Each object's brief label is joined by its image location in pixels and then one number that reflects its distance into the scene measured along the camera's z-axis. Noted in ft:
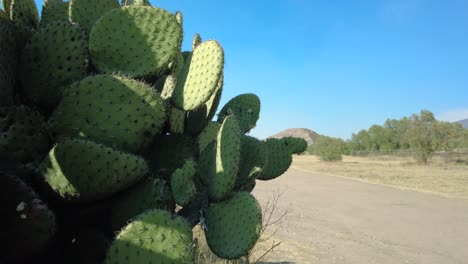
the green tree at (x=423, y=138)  121.80
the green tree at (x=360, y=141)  202.69
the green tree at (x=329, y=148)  153.89
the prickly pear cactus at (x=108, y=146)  5.97
